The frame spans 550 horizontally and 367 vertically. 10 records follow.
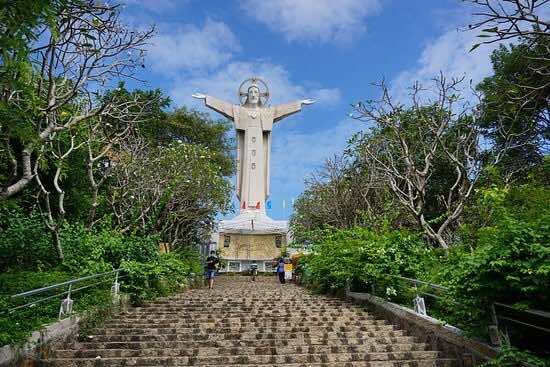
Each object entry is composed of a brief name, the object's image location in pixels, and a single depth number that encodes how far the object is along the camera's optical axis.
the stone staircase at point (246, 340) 5.93
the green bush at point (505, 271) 4.36
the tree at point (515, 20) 4.97
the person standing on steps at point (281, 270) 18.70
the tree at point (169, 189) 14.94
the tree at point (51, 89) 5.50
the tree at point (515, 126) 13.23
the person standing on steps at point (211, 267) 15.42
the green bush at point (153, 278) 10.01
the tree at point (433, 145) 10.41
